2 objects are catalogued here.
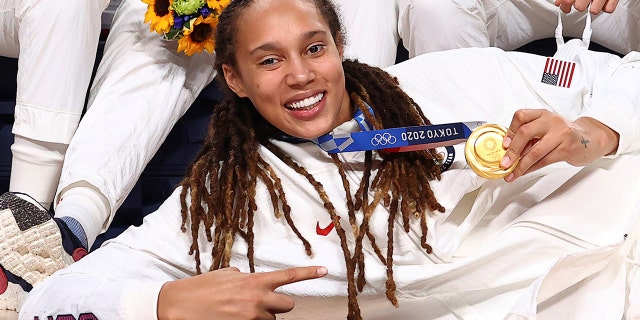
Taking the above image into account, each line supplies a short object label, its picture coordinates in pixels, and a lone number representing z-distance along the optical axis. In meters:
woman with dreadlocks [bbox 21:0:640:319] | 4.97
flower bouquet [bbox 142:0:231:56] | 5.62
